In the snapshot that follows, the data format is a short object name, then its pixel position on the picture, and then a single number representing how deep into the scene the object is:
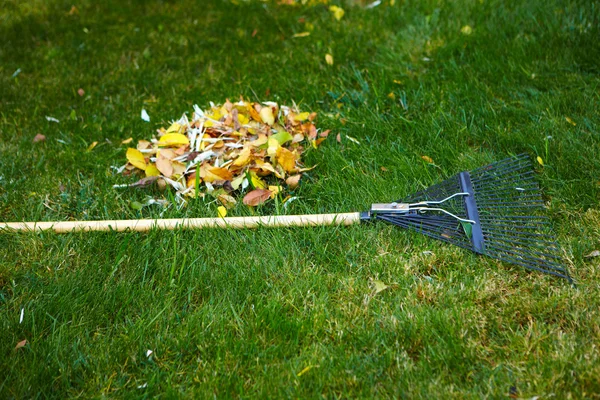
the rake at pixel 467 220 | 2.52
